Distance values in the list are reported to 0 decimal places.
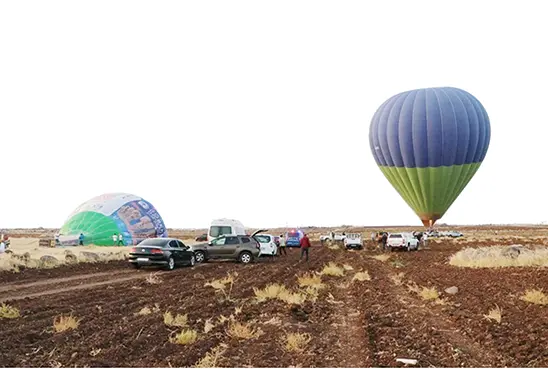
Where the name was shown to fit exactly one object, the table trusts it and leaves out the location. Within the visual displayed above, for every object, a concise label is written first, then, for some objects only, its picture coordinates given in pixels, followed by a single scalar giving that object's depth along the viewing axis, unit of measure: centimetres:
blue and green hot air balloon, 4194
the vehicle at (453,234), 10286
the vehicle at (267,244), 3828
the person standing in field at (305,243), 3506
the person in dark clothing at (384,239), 5367
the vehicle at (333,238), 7849
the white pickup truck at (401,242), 4988
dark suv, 3338
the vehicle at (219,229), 3734
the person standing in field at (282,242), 4689
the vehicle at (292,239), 6256
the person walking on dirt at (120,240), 4888
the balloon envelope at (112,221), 4919
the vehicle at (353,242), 5588
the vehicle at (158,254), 2731
